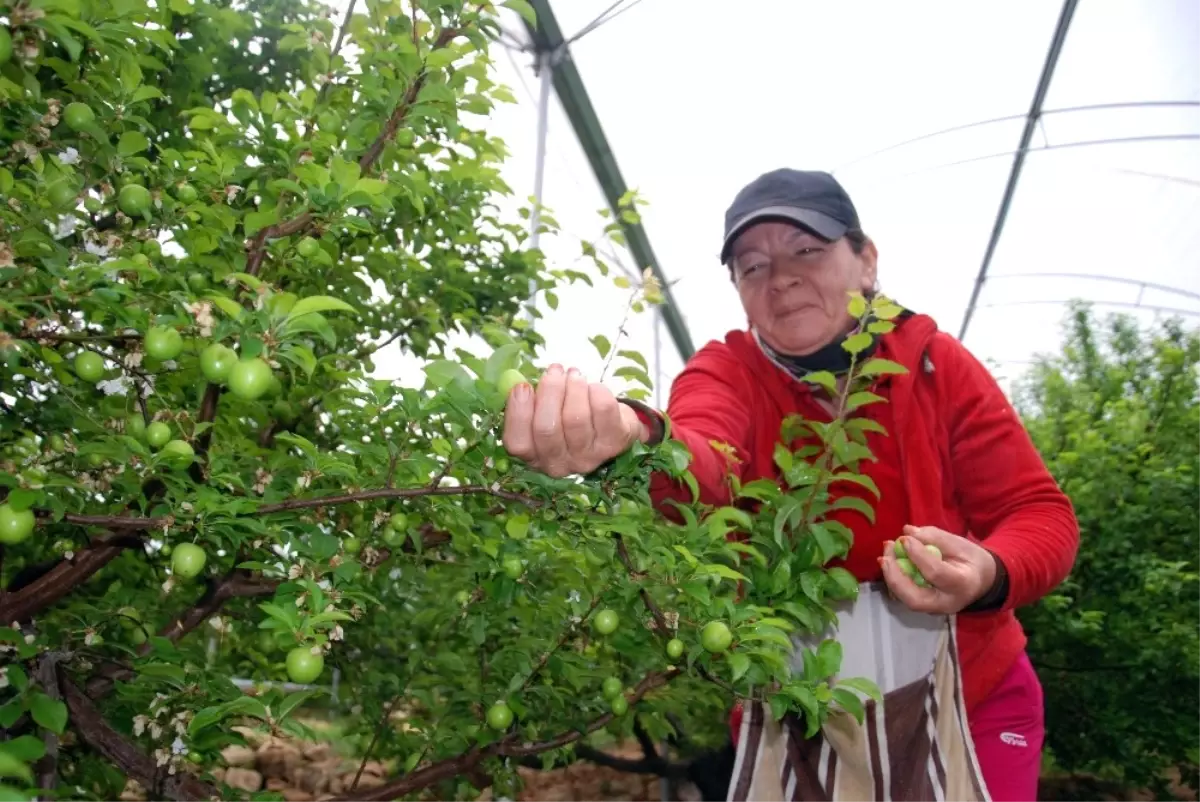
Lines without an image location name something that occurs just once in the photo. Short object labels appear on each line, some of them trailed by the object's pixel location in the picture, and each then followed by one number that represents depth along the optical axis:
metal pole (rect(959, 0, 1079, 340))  7.22
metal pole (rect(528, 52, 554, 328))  4.85
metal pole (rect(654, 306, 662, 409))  10.15
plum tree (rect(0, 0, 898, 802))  1.19
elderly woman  1.59
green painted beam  5.61
